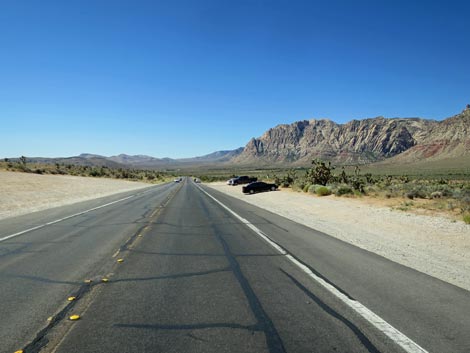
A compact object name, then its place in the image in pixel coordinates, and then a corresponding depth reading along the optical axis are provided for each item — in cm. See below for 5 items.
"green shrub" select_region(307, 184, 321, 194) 3620
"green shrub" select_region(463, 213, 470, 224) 1505
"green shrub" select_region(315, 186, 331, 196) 3281
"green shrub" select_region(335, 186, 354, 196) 3071
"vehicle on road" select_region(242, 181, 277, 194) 4200
